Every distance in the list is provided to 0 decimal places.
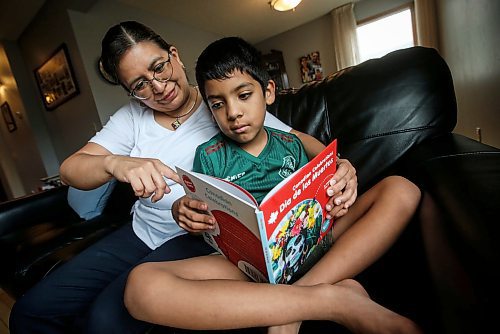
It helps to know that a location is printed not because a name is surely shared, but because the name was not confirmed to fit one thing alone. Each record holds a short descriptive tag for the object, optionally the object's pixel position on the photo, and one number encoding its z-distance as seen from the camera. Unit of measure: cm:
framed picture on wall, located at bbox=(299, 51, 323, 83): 493
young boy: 49
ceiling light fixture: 314
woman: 63
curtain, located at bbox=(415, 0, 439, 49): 313
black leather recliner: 37
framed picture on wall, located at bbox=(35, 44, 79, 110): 258
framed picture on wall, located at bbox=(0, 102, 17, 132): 347
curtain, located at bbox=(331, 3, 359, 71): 432
